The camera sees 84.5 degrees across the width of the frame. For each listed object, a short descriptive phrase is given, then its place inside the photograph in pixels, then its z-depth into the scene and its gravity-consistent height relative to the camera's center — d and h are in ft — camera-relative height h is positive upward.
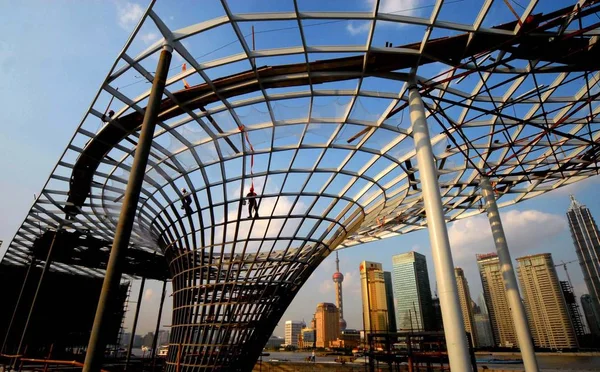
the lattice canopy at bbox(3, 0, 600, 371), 42.11 +30.73
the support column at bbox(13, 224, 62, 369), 99.19 +22.03
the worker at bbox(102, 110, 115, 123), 50.52 +30.40
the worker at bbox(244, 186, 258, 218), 65.72 +24.50
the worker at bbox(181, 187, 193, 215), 68.22 +25.33
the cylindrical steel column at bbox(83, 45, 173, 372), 22.26 +7.19
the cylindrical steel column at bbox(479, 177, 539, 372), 62.13 +9.78
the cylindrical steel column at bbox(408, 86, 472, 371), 34.22 +9.50
